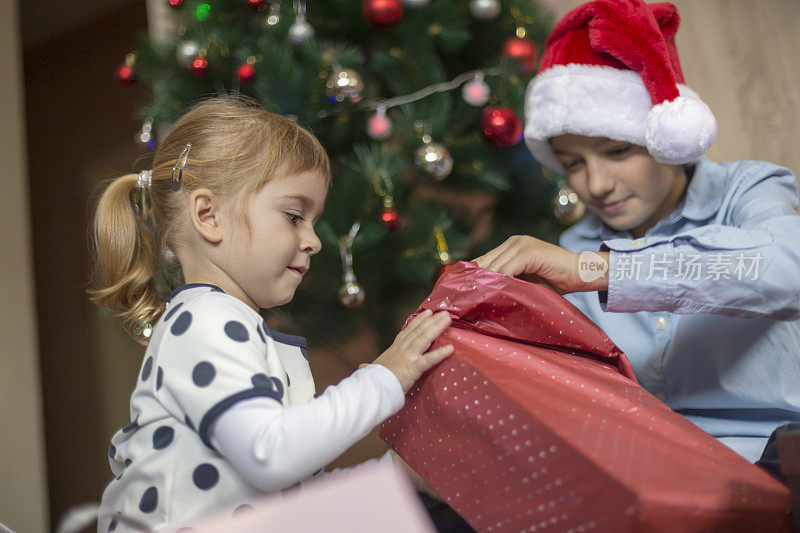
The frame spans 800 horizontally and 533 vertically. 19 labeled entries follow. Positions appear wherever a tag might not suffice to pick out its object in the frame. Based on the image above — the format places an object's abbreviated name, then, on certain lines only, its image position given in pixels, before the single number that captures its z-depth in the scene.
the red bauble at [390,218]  1.24
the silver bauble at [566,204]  1.36
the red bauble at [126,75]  1.43
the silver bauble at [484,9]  1.29
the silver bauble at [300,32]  1.22
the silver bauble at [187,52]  1.25
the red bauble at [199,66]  1.25
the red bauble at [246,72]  1.20
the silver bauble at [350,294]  1.21
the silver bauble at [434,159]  1.21
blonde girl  0.61
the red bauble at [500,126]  1.20
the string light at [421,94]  1.29
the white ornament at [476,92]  1.29
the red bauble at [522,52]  1.29
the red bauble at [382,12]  1.18
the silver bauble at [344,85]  1.19
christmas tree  1.22
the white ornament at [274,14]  1.25
